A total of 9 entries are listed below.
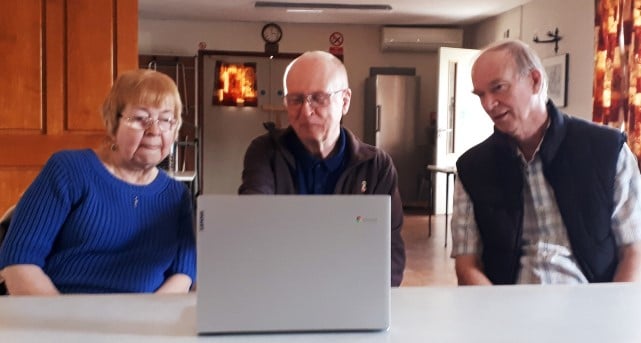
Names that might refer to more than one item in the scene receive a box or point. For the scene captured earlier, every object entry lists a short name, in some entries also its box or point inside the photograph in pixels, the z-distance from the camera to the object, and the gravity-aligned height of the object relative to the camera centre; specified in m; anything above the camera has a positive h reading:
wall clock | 7.75 +1.12
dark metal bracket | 5.74 +0.83
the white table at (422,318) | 0.85 -0.29
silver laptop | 0.85 -0.19
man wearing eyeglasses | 1.57 -0.07
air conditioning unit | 7.67 +1.11
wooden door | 3.27 +0.27
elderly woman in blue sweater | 1.38 -0.21
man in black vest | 1.59 -0.16
